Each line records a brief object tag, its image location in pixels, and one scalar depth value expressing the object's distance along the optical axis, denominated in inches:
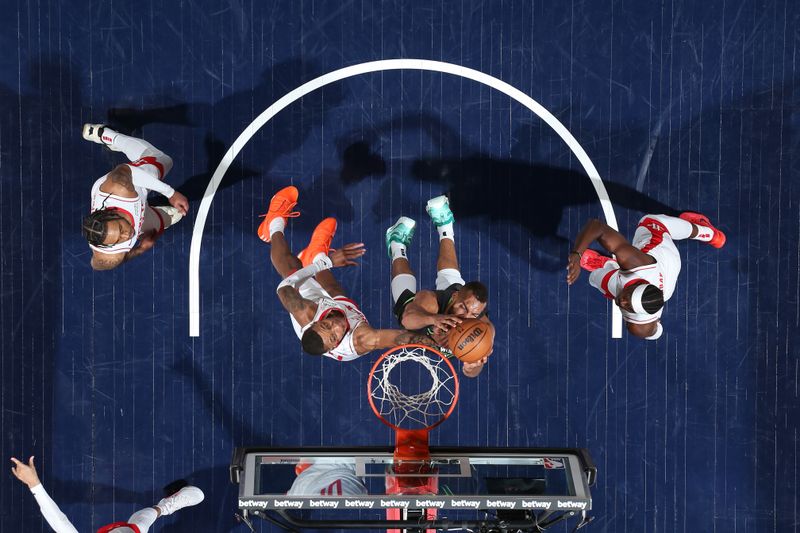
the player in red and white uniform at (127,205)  610.2
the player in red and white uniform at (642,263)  611.8
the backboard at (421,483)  523.2
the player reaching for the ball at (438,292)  584.1
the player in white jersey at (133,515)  642.8
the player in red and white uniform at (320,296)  589.3
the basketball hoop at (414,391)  655.1
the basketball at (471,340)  548.1
